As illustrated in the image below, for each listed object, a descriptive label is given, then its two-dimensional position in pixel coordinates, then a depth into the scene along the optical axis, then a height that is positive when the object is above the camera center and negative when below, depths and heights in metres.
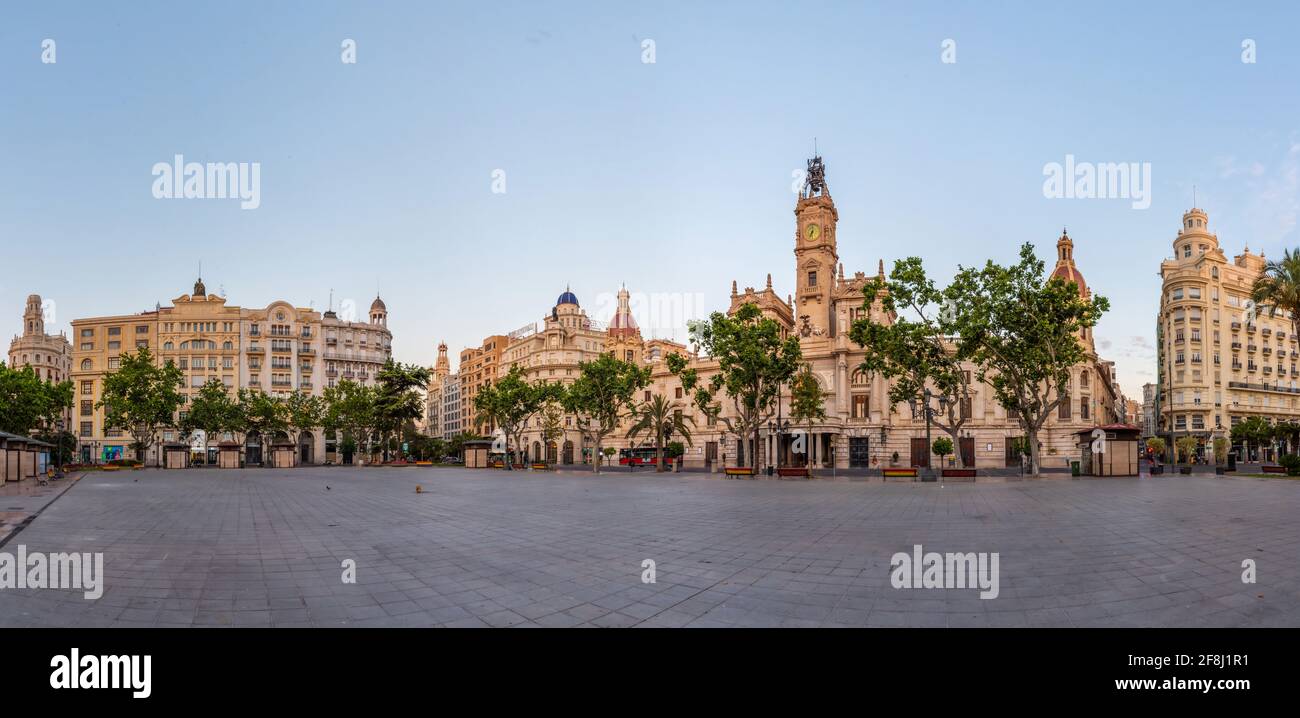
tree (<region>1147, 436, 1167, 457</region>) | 68.44 -6.93
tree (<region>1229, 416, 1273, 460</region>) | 61.69 -4.92
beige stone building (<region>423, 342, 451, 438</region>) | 169.88 -1.88
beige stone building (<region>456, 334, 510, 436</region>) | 124.69 +3.02
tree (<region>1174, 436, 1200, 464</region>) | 62.41 -6.61
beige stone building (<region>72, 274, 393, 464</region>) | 93.81 +5.90
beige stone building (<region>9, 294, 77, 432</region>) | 123.31 +7.79
